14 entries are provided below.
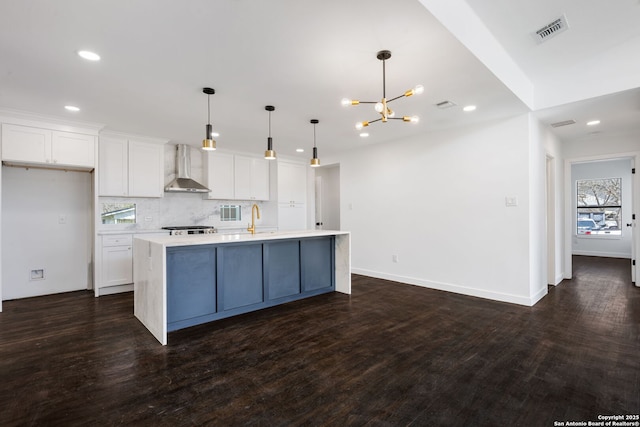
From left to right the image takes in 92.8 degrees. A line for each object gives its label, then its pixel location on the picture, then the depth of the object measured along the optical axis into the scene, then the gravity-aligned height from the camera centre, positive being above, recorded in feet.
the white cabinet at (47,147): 12.47 +3.03
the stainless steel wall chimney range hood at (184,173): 17.69 +2.54
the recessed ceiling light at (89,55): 7.87 +4.24
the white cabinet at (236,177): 19.27 +2.57
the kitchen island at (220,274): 9.84 -2.22
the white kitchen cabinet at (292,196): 22.11 +1.40
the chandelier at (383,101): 7.82 +3.11
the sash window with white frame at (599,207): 25.74 +0.47
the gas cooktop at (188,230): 16.38 -0.77
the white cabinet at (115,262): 14.79 -2.29
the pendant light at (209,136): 10.25 +2.85
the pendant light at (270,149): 12.00 +2.72
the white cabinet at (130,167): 15.29 +2.56
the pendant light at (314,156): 13.75 +2.70
